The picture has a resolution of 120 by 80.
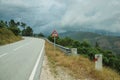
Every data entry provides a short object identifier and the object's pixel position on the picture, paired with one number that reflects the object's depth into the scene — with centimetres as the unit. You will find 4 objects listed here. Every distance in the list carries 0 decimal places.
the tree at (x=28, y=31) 6298
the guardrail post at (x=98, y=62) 491
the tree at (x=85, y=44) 3079
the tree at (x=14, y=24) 3612
